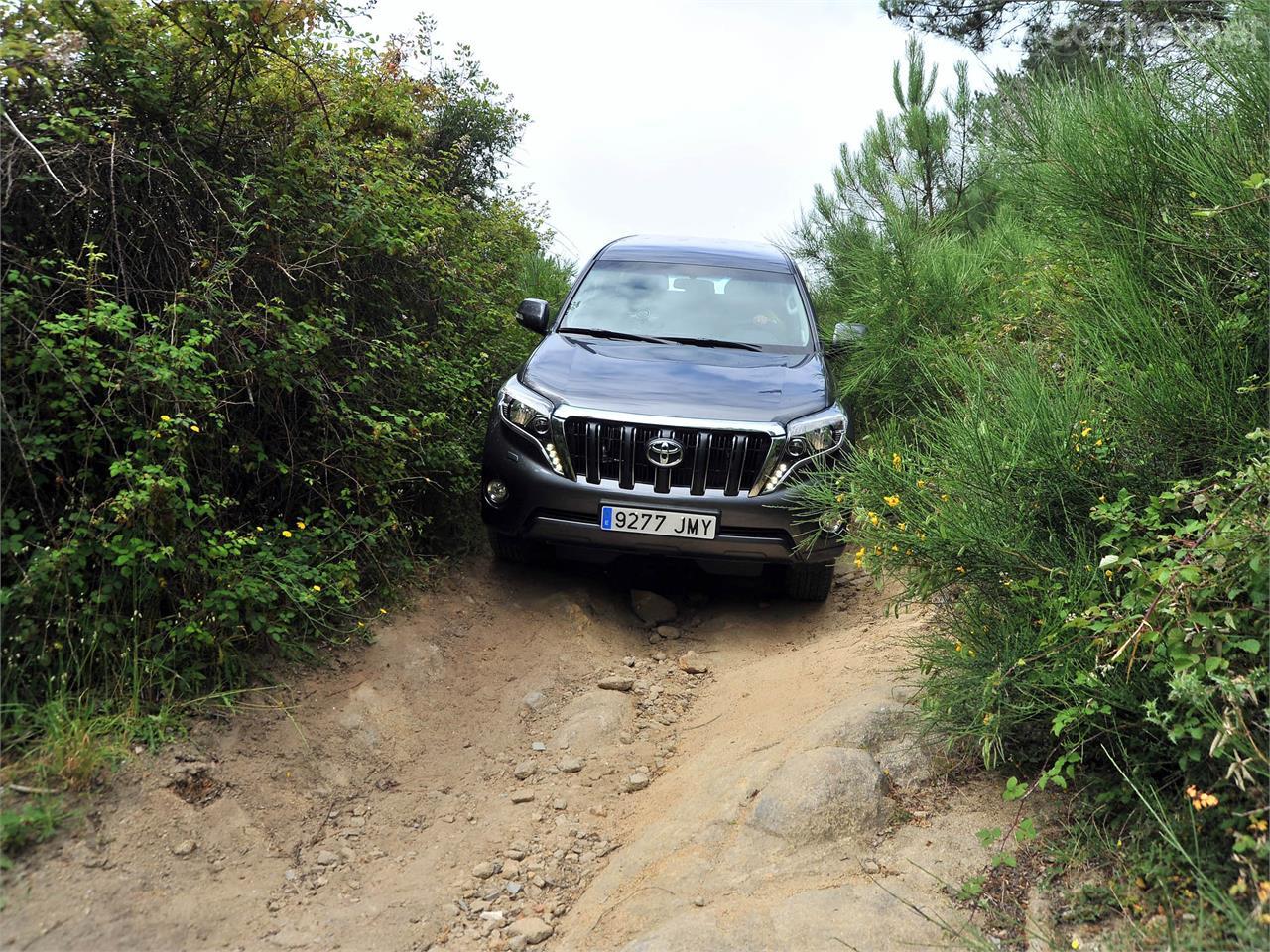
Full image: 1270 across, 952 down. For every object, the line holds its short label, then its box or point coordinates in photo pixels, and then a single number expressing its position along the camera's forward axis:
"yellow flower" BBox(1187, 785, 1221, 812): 2.53
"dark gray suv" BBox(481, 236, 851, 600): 5.10
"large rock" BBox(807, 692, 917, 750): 3.70
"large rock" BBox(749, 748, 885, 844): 3.29
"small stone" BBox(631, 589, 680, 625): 5.74
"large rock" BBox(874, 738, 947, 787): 3.49
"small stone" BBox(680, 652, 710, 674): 5.15
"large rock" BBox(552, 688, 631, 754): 4.42
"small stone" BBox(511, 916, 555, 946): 3.13
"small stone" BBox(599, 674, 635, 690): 4.91
